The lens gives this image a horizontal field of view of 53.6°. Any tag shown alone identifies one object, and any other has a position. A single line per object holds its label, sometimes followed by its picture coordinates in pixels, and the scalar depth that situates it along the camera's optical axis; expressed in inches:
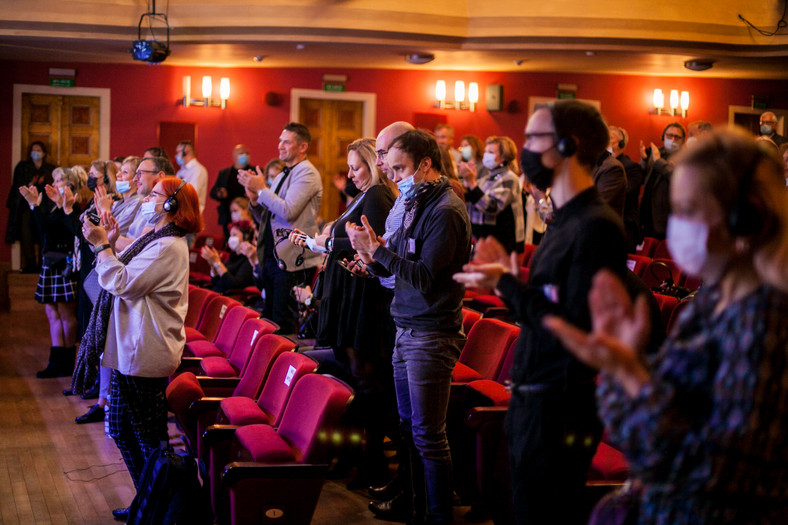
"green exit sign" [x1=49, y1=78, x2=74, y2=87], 385.1
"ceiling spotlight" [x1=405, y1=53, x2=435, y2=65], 358.0
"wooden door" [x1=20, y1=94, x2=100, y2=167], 386.3
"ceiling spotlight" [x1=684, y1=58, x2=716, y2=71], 363.6
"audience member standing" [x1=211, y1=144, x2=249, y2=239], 362.6
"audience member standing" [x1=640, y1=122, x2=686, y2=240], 253.8
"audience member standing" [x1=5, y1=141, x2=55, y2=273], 369.4
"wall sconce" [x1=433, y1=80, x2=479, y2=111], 409.1
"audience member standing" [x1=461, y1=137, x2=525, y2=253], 210.8
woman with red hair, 119.0
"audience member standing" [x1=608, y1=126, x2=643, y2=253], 237.9
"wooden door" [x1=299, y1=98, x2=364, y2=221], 413.4
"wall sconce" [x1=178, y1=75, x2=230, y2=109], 392.5
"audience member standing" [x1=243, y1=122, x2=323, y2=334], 191.5
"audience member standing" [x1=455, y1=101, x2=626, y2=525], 70.4
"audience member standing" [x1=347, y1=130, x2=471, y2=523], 107.3
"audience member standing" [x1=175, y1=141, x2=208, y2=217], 339.9
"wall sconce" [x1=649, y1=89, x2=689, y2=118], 426.0
